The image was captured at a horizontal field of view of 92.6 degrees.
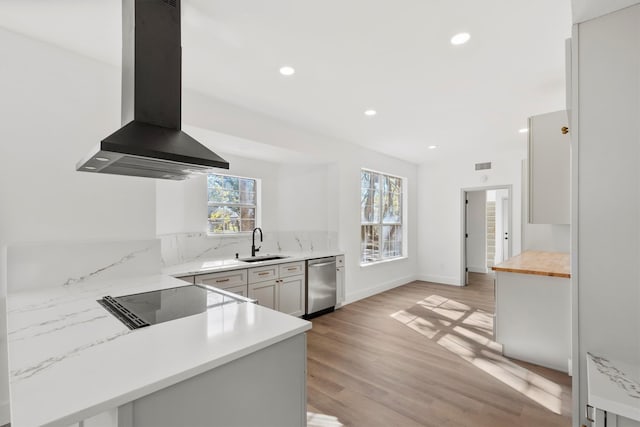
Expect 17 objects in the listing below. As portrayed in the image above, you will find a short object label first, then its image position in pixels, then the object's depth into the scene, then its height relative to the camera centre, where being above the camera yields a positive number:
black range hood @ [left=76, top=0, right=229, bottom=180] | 1.57 +0.67
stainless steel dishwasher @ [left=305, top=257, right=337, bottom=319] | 4.21 -1.01
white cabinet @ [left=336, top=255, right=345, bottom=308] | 4.64 -0.98
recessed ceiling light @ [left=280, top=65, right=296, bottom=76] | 2.55 +1.23
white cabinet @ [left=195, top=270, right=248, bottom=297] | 3.05 -0.68
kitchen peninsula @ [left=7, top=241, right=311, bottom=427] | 0.87 -0.50
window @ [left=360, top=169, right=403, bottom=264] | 5.62 -0.02
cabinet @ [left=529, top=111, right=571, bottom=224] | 2.80 +0.45
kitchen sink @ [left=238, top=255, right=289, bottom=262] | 4.05 -0.59
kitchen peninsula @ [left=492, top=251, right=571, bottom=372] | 2.78 -0.91
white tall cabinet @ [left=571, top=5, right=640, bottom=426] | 1.37 +0.13
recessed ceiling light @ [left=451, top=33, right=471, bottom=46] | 2.10 +1.25
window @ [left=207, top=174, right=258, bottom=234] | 4.20 +0.16
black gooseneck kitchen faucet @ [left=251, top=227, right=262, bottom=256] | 4.26 -0.45
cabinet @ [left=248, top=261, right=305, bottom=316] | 3.55 -0.88
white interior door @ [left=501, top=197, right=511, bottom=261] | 8.11 -0.33
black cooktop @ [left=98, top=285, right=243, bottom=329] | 1.45 -0.49
